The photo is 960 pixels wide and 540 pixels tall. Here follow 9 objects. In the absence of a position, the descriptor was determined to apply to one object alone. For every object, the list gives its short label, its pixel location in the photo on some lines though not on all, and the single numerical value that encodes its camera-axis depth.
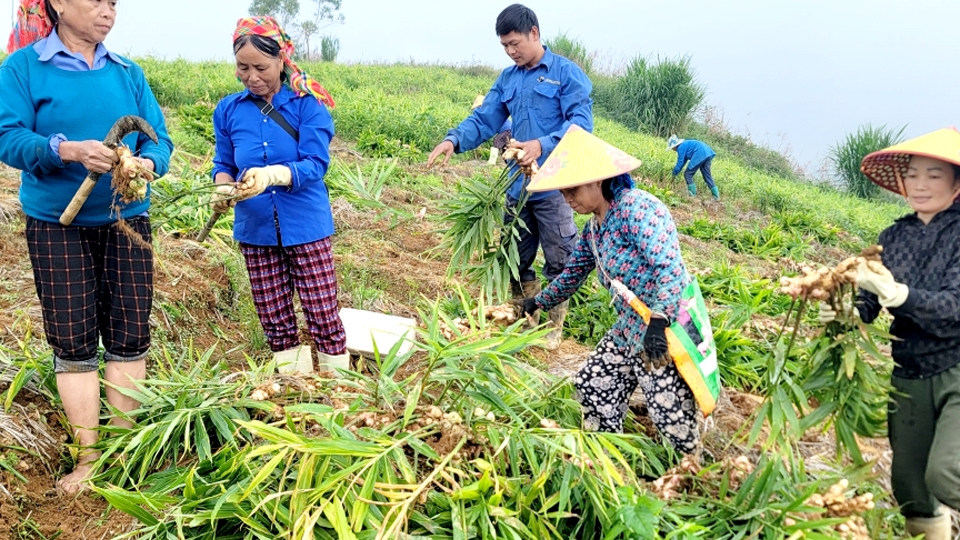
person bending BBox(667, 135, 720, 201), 8.78
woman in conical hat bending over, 2.41
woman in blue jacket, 2.60
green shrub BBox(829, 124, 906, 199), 13.21
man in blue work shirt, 3.56
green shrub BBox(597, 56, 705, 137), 15.05
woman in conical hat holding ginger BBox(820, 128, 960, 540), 2.07
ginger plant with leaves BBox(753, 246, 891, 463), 1.99
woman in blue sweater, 2.18
